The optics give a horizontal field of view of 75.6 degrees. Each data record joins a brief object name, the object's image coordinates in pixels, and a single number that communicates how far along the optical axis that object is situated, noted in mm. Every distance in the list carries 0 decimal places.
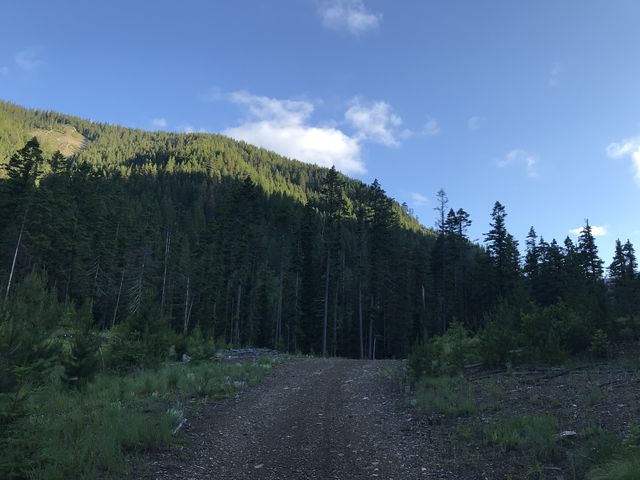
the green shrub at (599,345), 14273
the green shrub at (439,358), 14680
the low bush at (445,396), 10000
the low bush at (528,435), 6699
